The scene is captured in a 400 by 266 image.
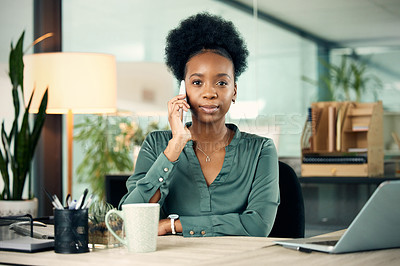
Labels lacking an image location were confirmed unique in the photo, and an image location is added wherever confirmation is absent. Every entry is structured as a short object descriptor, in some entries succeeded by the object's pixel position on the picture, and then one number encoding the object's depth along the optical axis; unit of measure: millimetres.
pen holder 1380
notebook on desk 1416
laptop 1242
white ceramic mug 1364
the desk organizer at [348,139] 4094
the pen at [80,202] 1400
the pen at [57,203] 1413
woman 1940
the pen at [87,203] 1409
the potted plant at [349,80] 4574
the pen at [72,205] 1406
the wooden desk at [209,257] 1251
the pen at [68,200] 1436
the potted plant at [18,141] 3967
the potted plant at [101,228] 1452
